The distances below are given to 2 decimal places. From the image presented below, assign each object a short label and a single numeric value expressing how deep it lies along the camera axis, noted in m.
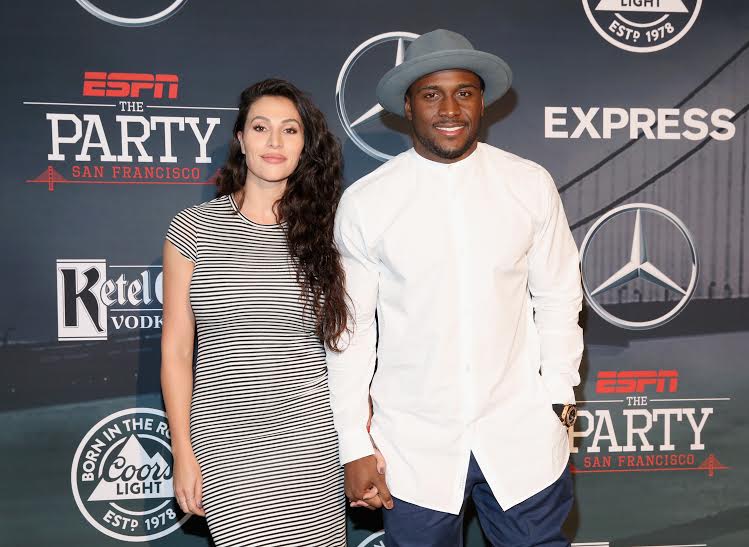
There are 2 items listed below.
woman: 1.88
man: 1.87
